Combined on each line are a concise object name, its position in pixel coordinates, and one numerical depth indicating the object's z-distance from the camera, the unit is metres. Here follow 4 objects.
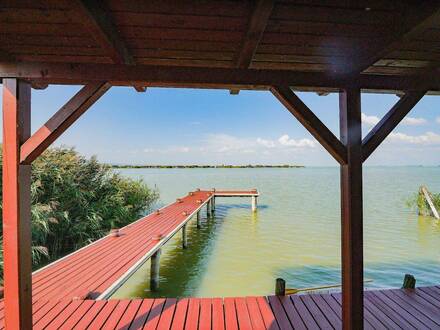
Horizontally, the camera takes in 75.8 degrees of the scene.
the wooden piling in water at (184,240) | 9.87
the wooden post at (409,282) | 3.91
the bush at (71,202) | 7.91
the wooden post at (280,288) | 3.57
